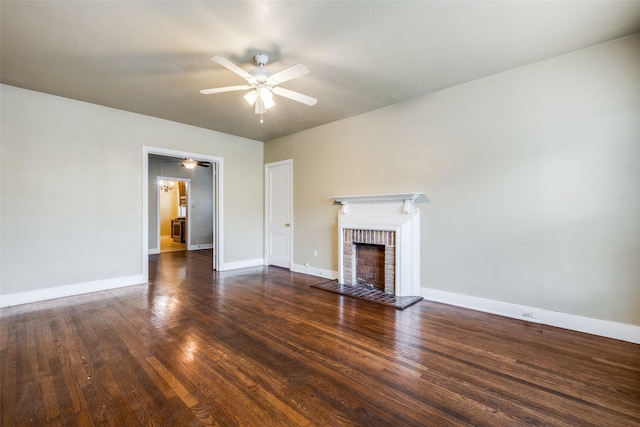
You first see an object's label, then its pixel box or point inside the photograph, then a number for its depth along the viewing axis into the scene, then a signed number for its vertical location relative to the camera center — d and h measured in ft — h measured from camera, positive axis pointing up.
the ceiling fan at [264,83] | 8.54 +4.31
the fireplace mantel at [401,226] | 13.07 -0.67
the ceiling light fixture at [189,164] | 26.49 +4.65
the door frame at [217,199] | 17.38 +0.89
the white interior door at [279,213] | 19.57 -0.07
